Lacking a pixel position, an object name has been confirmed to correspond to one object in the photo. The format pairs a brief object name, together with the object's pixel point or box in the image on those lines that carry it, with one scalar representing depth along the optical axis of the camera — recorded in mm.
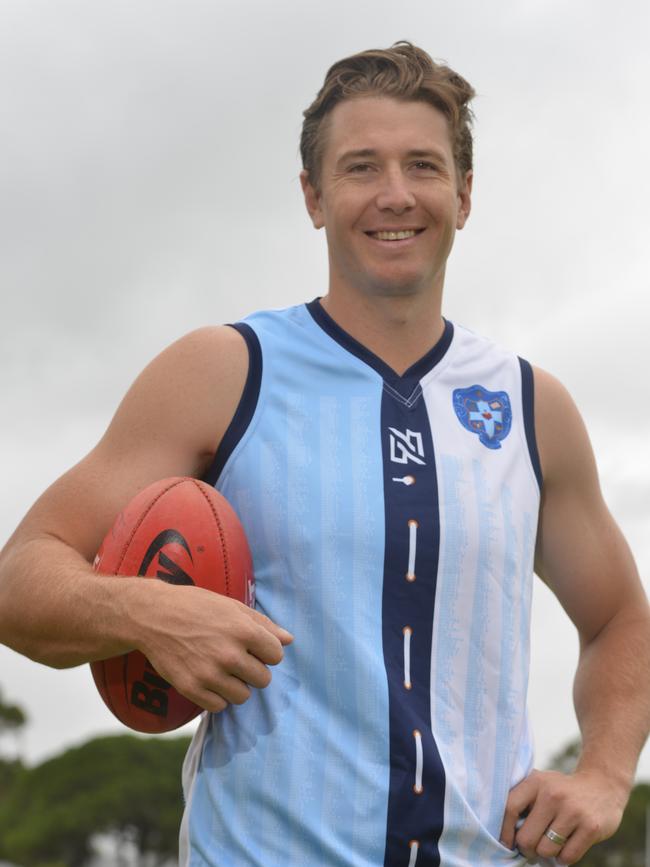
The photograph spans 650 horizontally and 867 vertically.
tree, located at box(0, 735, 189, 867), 41531
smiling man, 3654
